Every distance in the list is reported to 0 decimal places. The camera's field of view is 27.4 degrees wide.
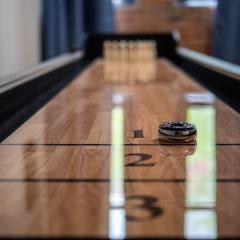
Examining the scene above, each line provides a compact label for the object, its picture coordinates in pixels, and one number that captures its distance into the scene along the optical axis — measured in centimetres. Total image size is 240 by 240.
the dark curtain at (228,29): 662
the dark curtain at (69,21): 672
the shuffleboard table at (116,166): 82
